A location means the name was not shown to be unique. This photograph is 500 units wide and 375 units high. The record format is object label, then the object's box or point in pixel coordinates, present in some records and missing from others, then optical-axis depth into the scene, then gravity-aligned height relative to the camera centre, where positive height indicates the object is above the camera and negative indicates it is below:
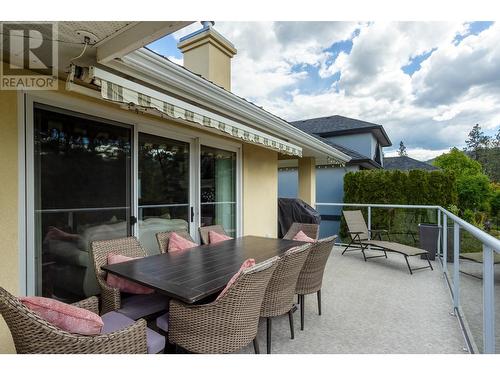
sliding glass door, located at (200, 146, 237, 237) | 5.09 -0.04
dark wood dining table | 2.23 -0.84
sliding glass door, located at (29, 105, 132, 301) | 2.84 -0.08
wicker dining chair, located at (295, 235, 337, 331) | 3.24 -1.02
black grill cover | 7.57 -0.79
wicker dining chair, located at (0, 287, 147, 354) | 1.43 -0.83
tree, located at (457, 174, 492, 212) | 12.87 -0.38
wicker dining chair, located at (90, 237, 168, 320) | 2.62 -1.08
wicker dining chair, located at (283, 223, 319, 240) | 4.86 -0.81
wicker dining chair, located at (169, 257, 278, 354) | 2.05 -1.02
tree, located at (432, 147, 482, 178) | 21.77 +1.91
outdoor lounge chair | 5.82 -1.35
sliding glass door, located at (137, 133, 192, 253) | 3.96 -0.01
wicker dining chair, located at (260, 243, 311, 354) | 2.60 -0.99
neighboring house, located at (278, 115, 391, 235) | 12.08 +1.21
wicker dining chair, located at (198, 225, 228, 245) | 4.55 -0.80
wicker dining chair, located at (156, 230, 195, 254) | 3.74 -0.74
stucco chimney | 6.00 +3.04
